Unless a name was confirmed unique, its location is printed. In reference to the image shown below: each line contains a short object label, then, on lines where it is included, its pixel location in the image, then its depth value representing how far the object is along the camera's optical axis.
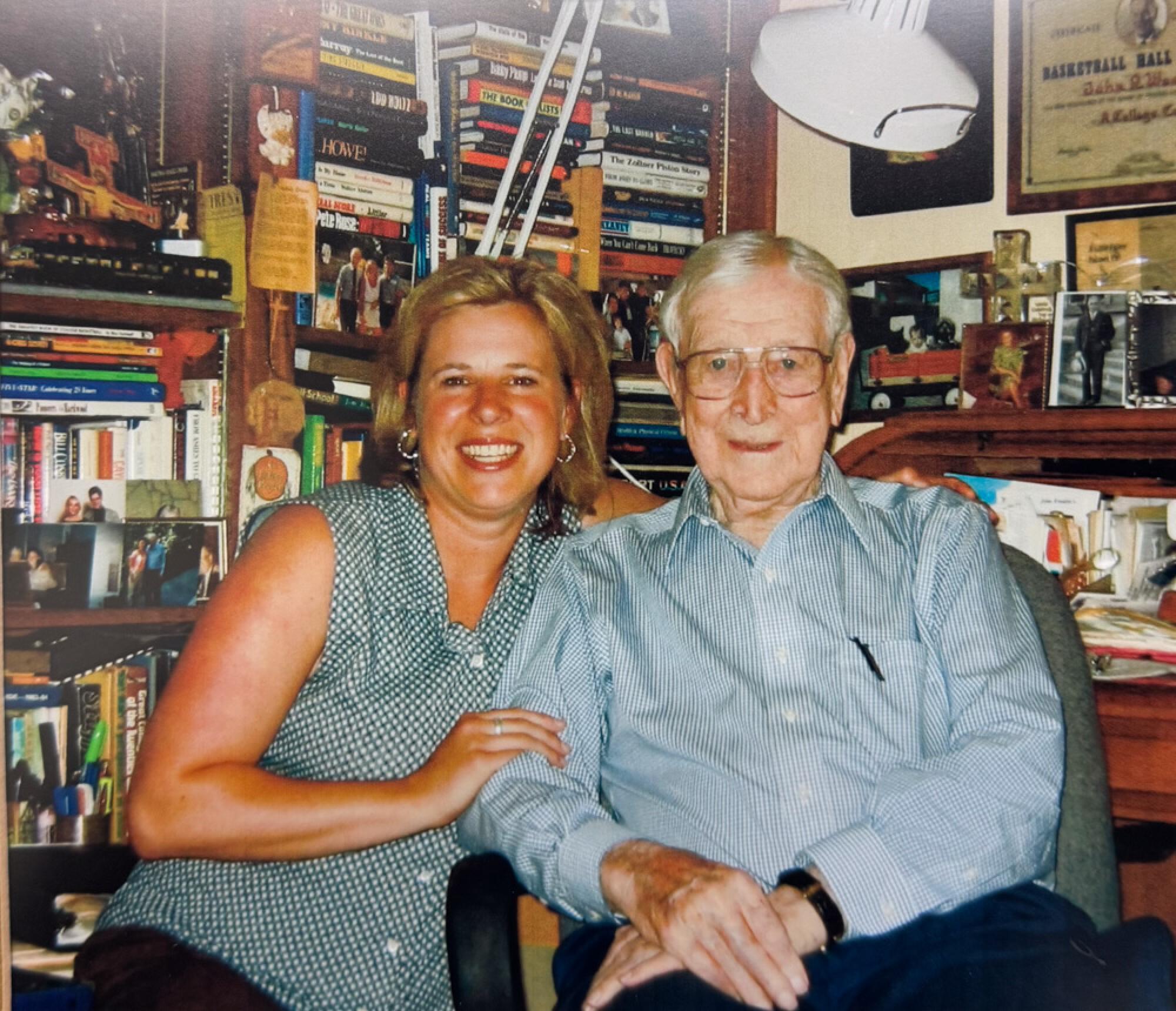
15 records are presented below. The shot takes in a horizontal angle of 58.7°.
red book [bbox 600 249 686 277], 2.56
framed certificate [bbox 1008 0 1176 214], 2.10
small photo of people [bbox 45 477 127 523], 1.99
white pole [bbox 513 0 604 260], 2.39
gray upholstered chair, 1.11
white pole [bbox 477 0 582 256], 2.34
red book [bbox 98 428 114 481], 2.04
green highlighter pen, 1.98
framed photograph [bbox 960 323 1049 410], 2.03
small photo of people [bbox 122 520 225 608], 2.06
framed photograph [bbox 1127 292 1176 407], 1.88
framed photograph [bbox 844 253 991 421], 2.36
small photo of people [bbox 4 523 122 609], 1.96
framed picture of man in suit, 1.93
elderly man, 1.16
